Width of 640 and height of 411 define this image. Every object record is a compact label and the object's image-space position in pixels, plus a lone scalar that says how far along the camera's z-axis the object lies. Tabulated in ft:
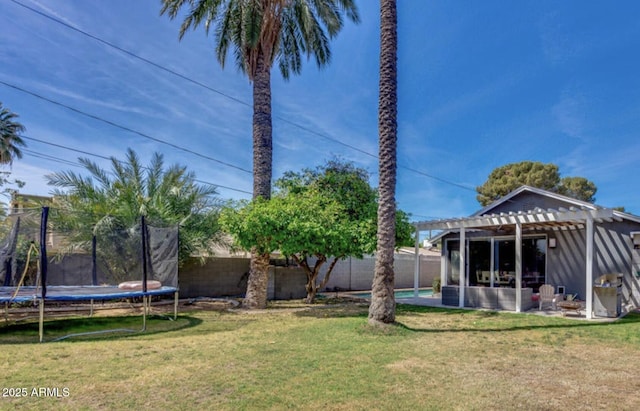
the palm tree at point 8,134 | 62.23
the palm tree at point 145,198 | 41.52
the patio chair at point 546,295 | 43.47
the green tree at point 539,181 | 110.63
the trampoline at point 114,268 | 30.12
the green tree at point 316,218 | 38.50
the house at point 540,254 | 39.33
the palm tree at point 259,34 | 42.86
